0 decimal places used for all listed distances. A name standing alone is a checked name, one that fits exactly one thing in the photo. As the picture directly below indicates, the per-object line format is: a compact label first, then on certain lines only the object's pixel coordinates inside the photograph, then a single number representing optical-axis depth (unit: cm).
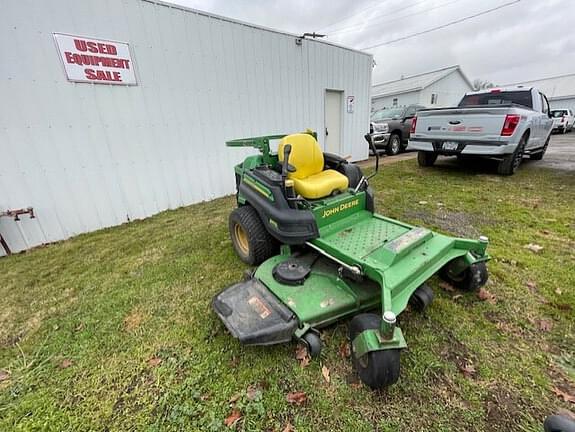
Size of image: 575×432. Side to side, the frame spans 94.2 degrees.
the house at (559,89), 2785
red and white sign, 359
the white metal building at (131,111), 345
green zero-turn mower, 163
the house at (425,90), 2011
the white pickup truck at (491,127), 496
